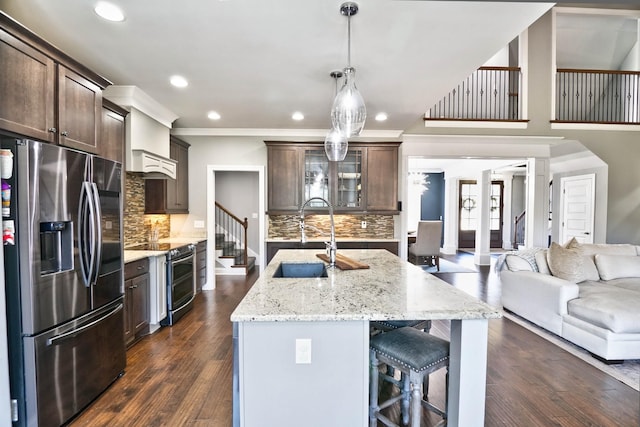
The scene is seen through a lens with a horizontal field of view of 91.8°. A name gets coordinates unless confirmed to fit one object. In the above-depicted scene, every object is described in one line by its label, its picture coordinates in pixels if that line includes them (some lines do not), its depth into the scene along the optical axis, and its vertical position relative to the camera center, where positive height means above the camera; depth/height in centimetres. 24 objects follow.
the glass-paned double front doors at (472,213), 1016 -16
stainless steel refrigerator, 173 -44
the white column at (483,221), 754 -32
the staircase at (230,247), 612 -86
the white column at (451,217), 988 -29
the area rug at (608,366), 247 -136
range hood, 343 +91
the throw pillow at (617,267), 361 -68
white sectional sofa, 269 -86
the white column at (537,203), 591 +11
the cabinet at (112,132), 303 +76
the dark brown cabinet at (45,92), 175 +75
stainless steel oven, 359 -94
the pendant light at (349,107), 223 +73
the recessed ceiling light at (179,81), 315 +130
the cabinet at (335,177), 509 +49
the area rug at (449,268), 668 -135
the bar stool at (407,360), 158 -81
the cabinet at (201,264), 461 -90
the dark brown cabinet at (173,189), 424 +24
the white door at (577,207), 613 +4
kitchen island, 147 -74
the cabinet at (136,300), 291 -92
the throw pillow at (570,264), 340 -63
